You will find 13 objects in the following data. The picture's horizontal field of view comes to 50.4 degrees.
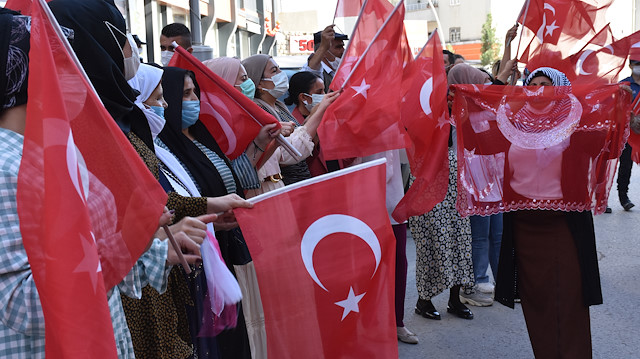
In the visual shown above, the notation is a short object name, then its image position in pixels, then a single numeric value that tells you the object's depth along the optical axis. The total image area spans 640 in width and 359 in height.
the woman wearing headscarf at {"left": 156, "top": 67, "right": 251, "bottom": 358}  3.21
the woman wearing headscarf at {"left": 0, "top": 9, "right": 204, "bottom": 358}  1.58
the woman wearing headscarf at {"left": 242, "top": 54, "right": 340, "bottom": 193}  4.06
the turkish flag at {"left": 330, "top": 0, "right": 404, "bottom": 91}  4.60
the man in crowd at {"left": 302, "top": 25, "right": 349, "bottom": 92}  5.84
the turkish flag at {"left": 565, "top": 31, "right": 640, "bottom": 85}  5.49
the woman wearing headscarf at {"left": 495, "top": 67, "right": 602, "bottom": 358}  3.92
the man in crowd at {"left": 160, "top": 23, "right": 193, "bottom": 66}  6.53
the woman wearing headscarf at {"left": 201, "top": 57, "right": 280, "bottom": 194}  3.84
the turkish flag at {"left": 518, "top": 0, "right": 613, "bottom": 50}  5.66
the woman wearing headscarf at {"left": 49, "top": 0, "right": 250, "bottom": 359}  2.38
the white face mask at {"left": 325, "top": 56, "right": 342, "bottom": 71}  6.10
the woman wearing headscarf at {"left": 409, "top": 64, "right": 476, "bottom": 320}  5.36
